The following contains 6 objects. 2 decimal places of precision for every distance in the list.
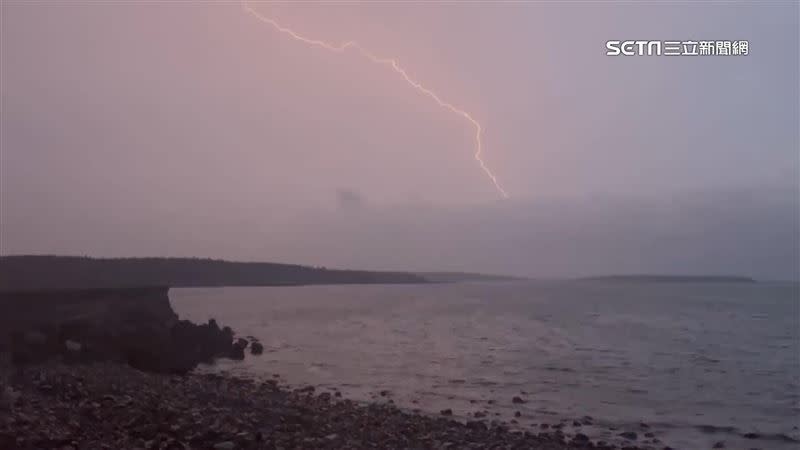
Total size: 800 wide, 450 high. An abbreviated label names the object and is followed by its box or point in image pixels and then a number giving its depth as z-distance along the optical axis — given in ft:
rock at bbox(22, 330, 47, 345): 83.87
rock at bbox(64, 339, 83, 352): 88.30
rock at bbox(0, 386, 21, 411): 41.36
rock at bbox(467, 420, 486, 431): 55.88
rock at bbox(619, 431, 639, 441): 58.44
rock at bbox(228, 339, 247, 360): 115.75
